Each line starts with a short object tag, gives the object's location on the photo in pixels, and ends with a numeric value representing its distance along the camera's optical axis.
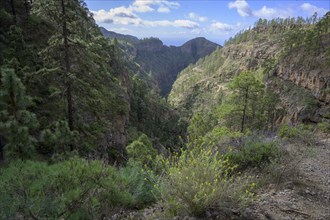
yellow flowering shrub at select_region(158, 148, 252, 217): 3.75
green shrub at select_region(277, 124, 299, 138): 12.59
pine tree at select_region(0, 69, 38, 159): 8.52
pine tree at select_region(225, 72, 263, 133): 19.75
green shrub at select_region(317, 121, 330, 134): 21.93
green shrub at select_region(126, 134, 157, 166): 17.48
